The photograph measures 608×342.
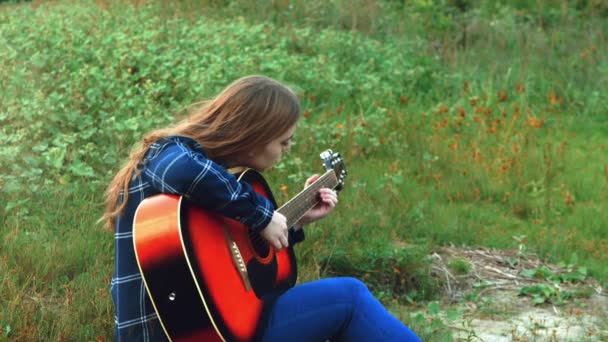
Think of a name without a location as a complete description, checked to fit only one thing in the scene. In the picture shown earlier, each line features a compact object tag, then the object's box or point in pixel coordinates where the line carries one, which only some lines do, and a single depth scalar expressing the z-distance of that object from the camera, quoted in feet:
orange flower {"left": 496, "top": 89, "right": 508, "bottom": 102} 27.36
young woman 10.05
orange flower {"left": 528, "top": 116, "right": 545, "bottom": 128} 24.44
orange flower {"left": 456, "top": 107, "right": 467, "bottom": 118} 24.48
